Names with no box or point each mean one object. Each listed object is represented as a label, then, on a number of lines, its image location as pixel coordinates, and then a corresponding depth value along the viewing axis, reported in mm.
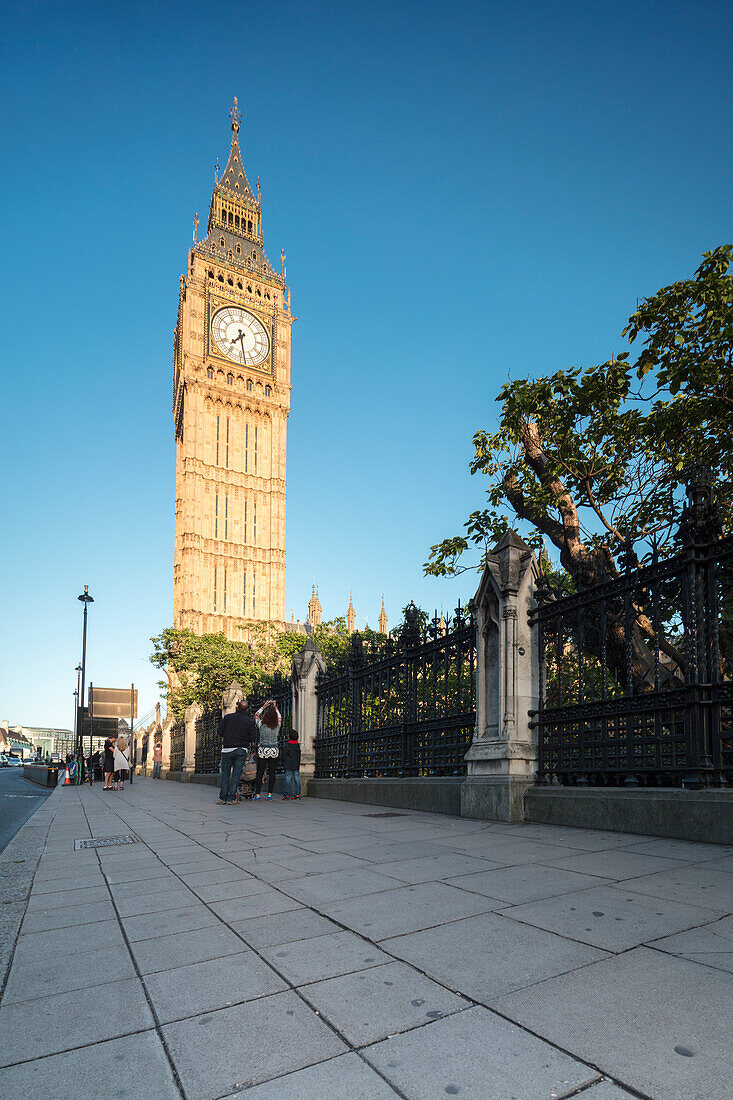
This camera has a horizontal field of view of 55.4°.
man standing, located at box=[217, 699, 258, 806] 11906
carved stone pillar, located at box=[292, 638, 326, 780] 13914
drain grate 6938
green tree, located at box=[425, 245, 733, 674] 9430
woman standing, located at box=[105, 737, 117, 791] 21062
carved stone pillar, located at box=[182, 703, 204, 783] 25766
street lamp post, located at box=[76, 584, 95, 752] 34500
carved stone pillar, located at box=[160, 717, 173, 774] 34291
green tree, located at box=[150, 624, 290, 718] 35875
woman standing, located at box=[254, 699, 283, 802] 13422
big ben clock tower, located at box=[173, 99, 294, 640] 74125
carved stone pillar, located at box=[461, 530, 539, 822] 7195
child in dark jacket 12680
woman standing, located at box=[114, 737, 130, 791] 21188
